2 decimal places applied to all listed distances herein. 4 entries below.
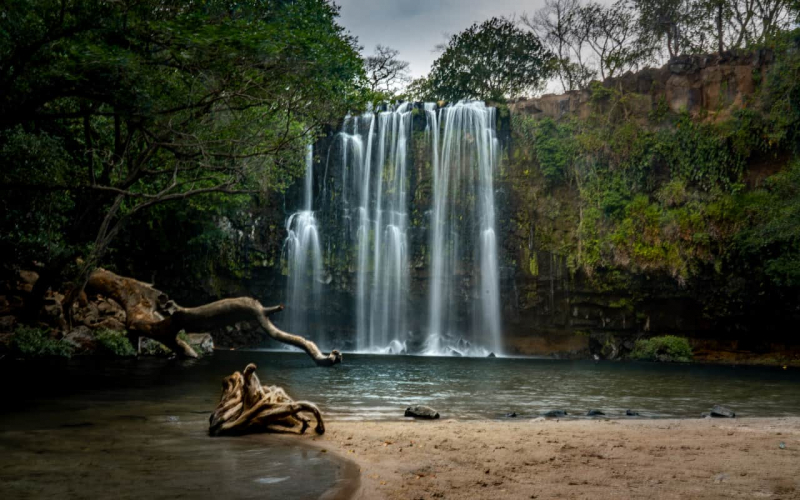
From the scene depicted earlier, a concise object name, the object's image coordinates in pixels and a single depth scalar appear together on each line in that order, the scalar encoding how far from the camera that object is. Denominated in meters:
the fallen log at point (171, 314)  16.36
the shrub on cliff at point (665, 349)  26.89
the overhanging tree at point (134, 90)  8.40
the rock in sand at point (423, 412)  8.33
